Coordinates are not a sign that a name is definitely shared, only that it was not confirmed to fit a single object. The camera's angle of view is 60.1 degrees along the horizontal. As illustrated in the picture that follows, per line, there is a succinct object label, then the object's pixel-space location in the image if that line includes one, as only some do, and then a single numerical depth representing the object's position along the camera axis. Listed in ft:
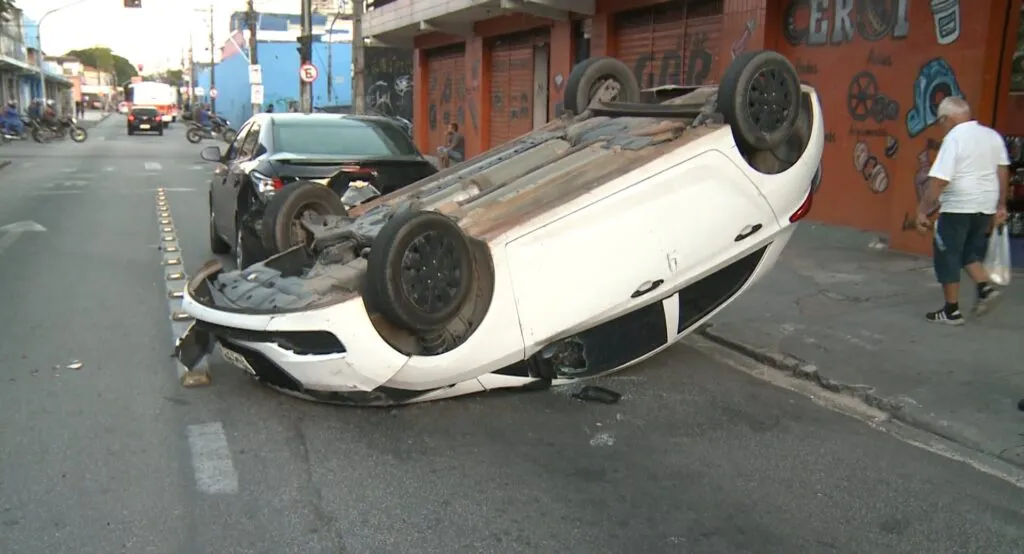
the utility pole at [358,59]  68.18
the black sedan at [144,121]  157.07
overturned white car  14.73
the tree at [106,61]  474.90
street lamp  180.18
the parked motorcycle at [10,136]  119.65
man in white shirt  21.62
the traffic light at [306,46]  80.74
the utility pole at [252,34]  113.71
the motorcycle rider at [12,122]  120.16
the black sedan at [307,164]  26.00
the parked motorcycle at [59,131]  123.34
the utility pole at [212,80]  210.38
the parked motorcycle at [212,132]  131.47
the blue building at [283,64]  173.68
